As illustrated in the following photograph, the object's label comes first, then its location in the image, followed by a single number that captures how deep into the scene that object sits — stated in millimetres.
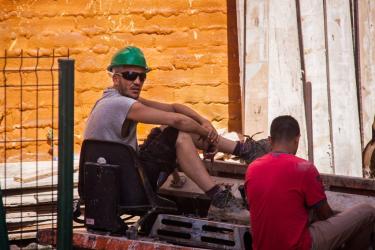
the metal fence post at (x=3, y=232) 12312
